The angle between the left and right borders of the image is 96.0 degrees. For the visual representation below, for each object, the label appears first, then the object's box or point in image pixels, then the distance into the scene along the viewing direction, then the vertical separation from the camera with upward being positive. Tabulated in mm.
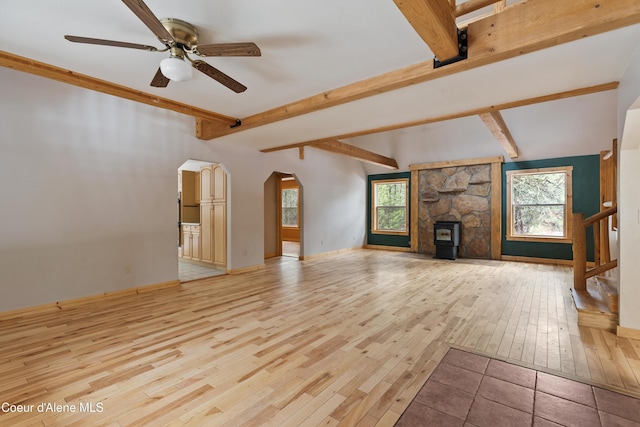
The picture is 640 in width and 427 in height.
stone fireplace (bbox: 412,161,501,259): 7215 +234
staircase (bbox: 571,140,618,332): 2951 -750
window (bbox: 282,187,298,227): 10327 +225
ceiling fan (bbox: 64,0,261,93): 2002 +1201
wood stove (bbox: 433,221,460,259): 7160 -659
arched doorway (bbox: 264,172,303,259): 7598 -131
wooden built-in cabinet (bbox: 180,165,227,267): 5773 -209
